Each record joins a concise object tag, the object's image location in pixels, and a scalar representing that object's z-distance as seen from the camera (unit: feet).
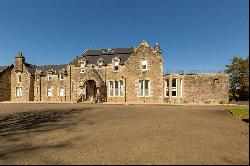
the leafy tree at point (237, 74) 96.49
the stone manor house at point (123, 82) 69.75
